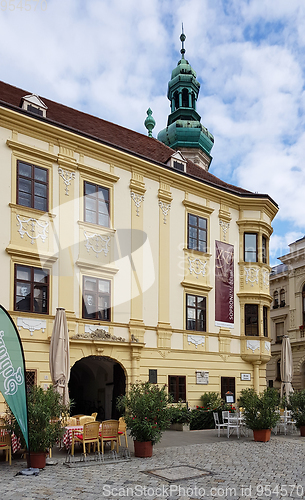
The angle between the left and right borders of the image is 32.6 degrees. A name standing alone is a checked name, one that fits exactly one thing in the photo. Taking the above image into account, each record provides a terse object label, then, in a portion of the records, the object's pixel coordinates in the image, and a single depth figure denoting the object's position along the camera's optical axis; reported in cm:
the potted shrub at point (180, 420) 1892
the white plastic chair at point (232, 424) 1642
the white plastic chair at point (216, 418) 1756
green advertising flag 1006
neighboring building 4041
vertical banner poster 2331
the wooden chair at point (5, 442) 1126
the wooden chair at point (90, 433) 1196
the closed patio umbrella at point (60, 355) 1496
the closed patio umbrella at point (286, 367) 2220
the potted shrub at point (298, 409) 1712
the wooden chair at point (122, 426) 1314
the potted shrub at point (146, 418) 1221
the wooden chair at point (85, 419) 1381
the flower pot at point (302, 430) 1717
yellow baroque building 1772
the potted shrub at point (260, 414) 1510
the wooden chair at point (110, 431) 1230
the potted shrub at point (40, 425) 1064
